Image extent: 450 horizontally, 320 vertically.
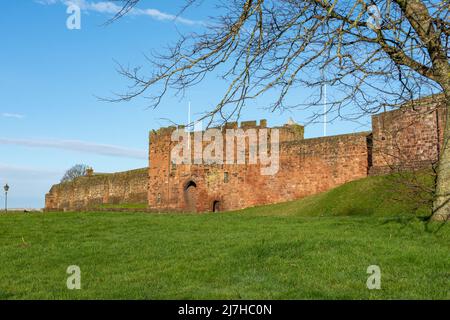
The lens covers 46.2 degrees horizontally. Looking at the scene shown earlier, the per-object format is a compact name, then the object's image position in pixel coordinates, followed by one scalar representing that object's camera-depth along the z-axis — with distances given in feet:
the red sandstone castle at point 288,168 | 75.46
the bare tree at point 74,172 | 314.35
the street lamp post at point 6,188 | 153.28
